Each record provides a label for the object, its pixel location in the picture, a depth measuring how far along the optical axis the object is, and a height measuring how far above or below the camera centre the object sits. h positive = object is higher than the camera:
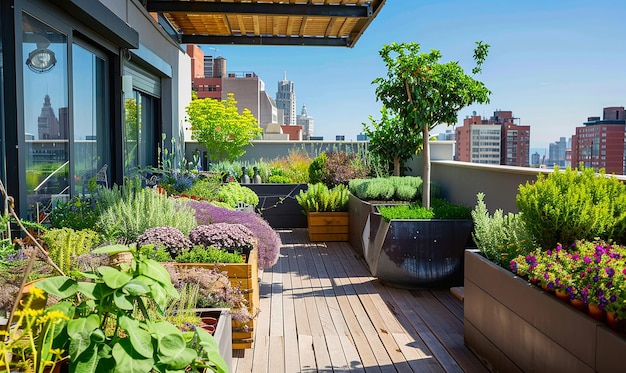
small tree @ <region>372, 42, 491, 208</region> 5.62 +0.66
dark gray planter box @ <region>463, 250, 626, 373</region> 2.32 -0.81
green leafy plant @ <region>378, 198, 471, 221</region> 5.35 -0.54
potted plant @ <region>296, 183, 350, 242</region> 7.93 -0.85
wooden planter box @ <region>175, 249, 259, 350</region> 3.54 -0.79
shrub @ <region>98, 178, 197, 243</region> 4.03 -0.45
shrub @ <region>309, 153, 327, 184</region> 9.00 -0.24
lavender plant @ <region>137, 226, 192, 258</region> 3.75 -0.56
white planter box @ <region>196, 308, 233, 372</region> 2.30 -0.73
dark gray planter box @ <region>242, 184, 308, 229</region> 9.17 -0.78
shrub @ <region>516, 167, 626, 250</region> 3.21 -0.30
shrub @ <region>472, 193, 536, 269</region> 3.49 -0.53
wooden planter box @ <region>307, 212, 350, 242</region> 7.93 -0.98
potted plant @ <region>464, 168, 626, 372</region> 2.43 -0.59
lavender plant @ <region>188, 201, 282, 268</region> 4.37 -0.56
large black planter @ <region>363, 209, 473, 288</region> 5.16 -0.85
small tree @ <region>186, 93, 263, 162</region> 10.54 +0.42
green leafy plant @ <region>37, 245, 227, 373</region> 1.56 -0.49
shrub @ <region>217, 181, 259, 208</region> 6.71 -0.51
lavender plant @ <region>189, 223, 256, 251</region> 3.87 -0.56
